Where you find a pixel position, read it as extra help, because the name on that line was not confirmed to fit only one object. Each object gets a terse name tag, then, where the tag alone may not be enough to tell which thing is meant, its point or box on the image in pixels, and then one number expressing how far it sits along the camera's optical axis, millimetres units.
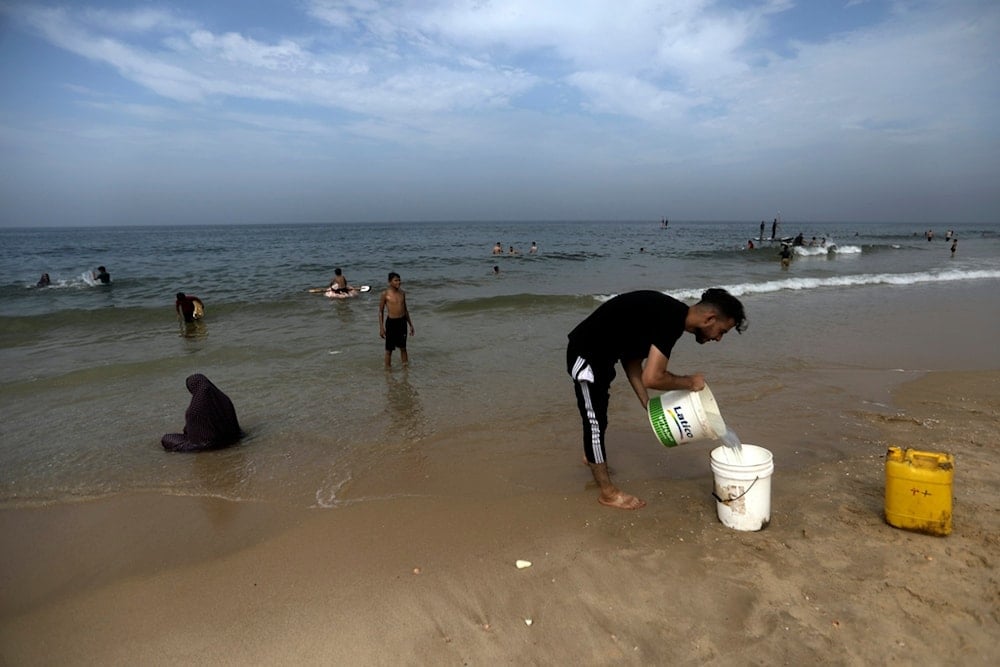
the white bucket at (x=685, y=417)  3498
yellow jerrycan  3225
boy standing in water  8688
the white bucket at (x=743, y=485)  3367
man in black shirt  3381
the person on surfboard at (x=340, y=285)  17266
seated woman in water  5336
